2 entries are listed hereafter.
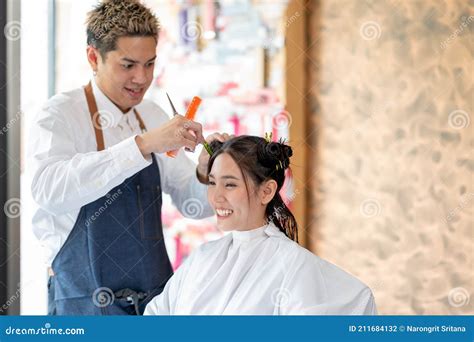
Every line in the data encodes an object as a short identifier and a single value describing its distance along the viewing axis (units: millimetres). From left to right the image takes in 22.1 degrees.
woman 2522
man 2673
